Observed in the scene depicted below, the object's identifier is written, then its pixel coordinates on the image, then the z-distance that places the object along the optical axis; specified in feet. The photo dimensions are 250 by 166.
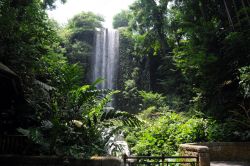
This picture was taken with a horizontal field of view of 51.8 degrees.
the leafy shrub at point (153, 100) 61.56
